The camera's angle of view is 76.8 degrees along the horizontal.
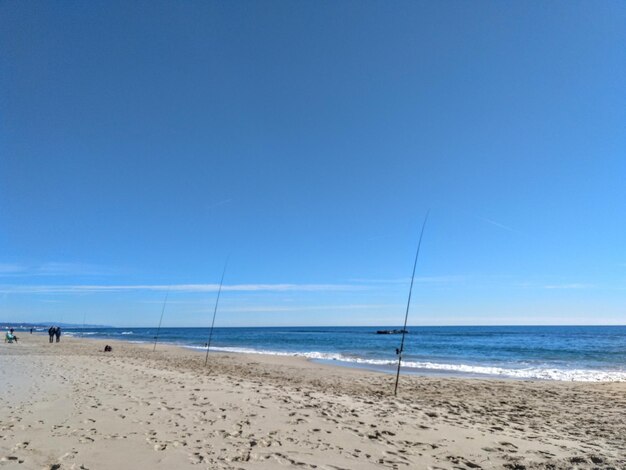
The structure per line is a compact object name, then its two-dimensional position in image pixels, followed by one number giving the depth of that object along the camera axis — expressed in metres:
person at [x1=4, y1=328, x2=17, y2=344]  35.12
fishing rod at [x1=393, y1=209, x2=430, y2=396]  11.38
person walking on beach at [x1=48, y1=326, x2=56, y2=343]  37.88
